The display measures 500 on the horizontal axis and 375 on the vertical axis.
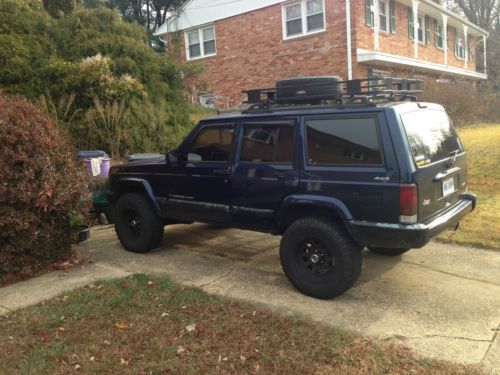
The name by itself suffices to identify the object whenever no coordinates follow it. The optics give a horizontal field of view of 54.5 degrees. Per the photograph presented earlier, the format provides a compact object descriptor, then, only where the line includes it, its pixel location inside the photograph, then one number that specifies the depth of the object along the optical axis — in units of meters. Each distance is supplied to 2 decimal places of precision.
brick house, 17.66
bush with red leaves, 4.88
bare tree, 35.75
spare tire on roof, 4.87
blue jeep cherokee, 4.01
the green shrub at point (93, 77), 10.18
